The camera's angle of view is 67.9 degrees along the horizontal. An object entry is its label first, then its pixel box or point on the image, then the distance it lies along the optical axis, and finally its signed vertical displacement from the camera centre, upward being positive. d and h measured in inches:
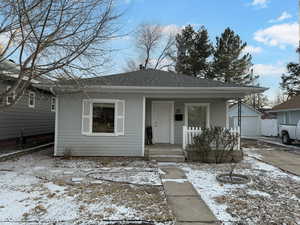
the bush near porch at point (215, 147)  294.5 -29.2
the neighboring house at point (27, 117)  371.1 +12.6
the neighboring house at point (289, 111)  582.9 +41.4
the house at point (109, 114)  313.3 +14.8
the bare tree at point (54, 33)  196.5 +87.1
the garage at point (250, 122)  738.2 +12.4
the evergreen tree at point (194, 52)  933.8 +310.3
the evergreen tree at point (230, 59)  928.3 +281.4
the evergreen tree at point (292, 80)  839.1 +178.3
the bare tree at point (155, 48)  989.2 +348.3
